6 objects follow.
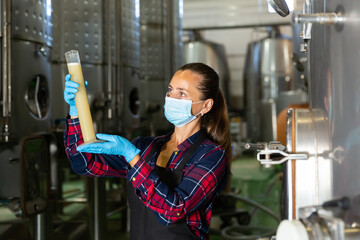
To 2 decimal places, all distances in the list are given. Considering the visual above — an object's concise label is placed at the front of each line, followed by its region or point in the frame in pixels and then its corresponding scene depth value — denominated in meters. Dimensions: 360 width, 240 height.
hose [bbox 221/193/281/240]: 2.96
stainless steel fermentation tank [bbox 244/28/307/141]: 6.32
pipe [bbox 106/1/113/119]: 2.54
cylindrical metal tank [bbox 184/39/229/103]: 6.86
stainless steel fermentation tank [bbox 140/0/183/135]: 3.43
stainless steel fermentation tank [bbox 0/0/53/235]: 1.72
